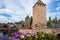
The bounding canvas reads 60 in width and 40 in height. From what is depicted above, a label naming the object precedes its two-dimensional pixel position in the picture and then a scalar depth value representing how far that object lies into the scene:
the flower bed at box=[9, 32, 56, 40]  1.01
